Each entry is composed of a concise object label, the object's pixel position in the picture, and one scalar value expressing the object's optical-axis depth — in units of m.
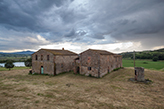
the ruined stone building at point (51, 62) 22.48
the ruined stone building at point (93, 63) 18.86
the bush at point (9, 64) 33.41
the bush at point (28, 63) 36.40
